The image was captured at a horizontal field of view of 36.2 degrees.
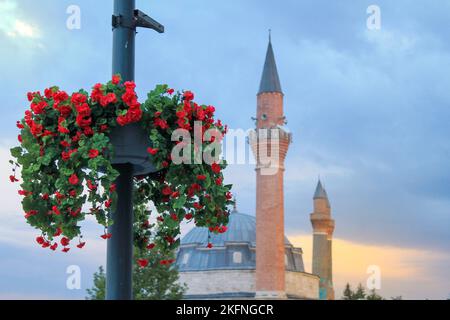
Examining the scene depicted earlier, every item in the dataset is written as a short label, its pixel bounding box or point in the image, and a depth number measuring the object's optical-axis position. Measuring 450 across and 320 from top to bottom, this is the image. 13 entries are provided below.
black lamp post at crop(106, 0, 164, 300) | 5.37
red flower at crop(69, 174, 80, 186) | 5.18
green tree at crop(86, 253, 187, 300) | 35.19
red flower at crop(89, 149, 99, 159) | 5.12
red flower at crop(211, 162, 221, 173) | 5.69
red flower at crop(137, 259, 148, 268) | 6.17
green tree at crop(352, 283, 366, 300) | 60.22
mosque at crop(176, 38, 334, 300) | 48.03
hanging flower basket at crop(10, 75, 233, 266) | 5.24
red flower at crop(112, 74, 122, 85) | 5.41
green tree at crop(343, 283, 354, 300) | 62.69
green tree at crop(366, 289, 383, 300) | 56.09
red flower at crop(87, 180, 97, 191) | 5.29
